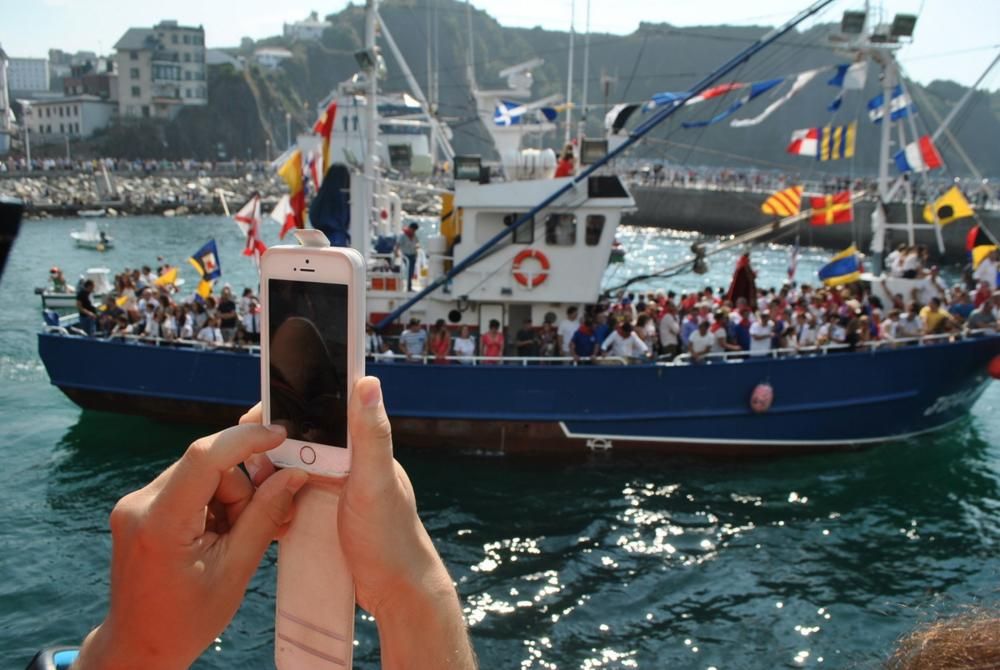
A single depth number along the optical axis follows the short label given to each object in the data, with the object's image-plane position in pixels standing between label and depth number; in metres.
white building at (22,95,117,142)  100.12
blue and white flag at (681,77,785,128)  13.91
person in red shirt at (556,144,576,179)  15.32
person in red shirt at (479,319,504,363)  14.50
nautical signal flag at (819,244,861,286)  17.69
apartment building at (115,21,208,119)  105.00
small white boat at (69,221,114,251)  46.91
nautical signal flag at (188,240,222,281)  18.06
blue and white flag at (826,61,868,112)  18.47
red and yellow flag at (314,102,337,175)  15.86
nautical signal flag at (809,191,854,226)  18.75
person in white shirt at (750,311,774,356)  14.34
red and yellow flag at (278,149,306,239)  16.89
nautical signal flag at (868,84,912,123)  18.92
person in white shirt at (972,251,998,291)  18.17
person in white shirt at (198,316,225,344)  15.11
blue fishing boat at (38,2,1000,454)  14.30
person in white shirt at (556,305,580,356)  14.62
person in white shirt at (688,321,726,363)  14.22
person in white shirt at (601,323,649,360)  14.12
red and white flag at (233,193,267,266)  17.12
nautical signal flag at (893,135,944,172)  19.61
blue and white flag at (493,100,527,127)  18.64
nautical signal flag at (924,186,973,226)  18.88
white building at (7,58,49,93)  144.12
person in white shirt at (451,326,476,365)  14.55
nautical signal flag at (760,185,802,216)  20.05
